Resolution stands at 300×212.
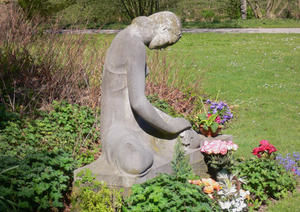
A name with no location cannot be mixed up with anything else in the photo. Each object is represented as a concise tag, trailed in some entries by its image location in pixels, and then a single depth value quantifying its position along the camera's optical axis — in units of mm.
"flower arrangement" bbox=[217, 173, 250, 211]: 3505
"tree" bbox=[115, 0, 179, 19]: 21406
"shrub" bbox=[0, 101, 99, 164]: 4812
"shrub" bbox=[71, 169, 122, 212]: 3412
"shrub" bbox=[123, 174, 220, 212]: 3094
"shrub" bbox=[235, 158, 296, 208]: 4039
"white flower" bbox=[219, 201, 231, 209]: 3488
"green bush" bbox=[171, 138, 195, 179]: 3619
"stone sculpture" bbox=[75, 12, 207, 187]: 3598
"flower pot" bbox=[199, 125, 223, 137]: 4898
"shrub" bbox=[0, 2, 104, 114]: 6188
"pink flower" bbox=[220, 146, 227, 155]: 4082
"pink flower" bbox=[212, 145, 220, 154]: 4086
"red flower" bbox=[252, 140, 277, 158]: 4496
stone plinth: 3551
